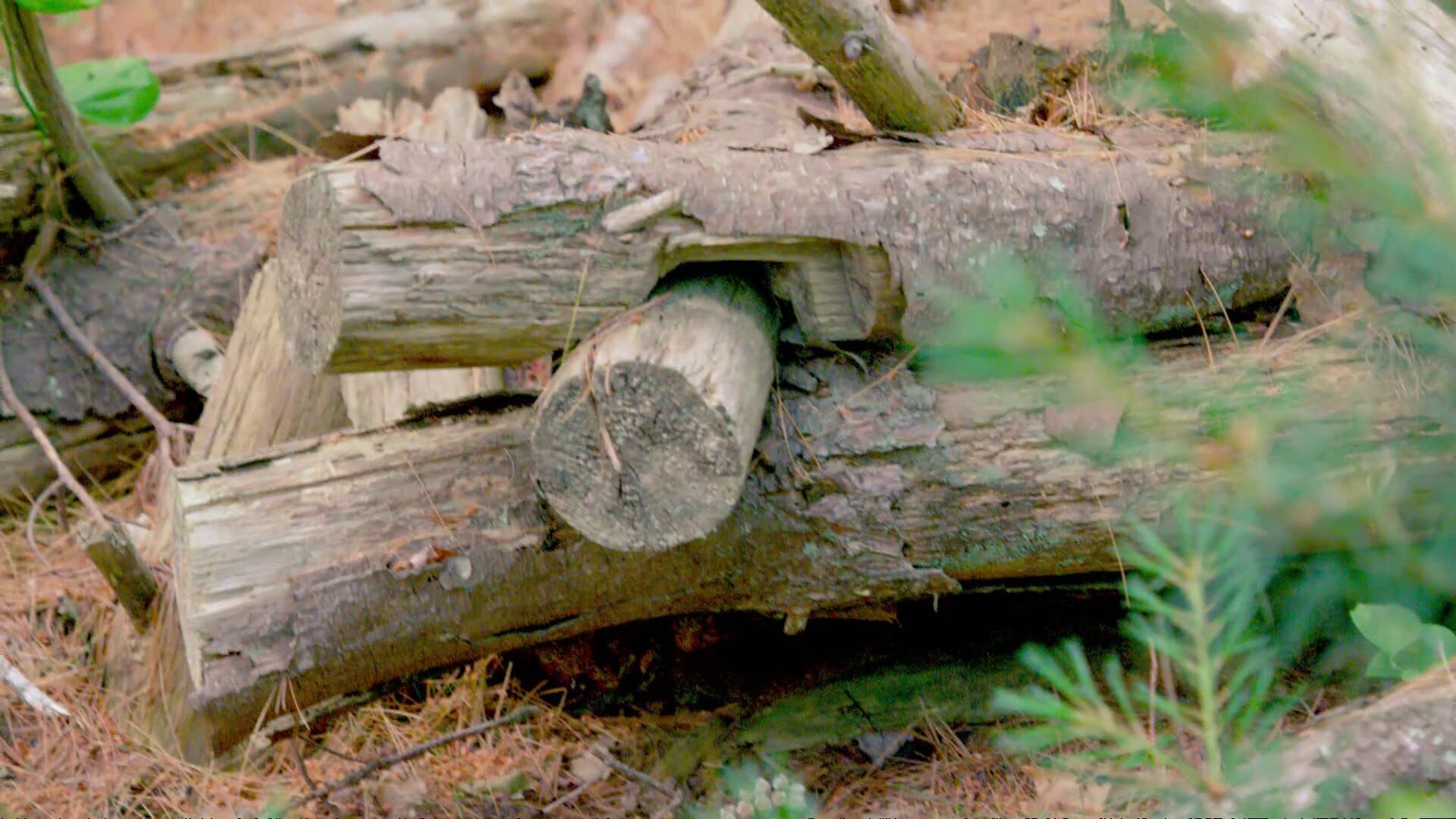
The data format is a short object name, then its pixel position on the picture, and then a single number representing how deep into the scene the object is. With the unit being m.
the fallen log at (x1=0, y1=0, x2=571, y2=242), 4.11
